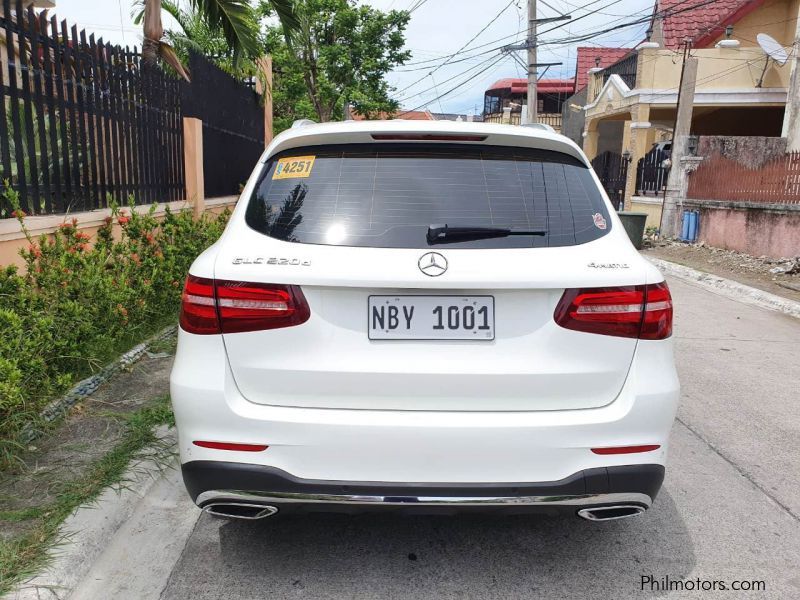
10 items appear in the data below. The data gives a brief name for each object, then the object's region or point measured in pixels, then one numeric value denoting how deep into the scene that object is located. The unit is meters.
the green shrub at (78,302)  3.56
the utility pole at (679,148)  16.73
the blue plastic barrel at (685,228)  16.03
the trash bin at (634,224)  15.42
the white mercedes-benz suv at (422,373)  2.29
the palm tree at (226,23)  8.59
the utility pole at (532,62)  24.45
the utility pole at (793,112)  16.42
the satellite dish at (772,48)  18.12
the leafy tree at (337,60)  20.53
